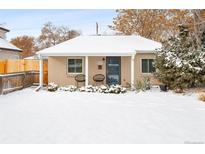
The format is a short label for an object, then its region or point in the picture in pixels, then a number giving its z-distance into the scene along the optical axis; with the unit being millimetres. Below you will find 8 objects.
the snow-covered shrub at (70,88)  8722
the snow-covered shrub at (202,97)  6811
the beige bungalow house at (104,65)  9556
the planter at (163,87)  8628
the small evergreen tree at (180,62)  8332
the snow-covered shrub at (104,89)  8292
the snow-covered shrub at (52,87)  8631
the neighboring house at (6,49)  11650
